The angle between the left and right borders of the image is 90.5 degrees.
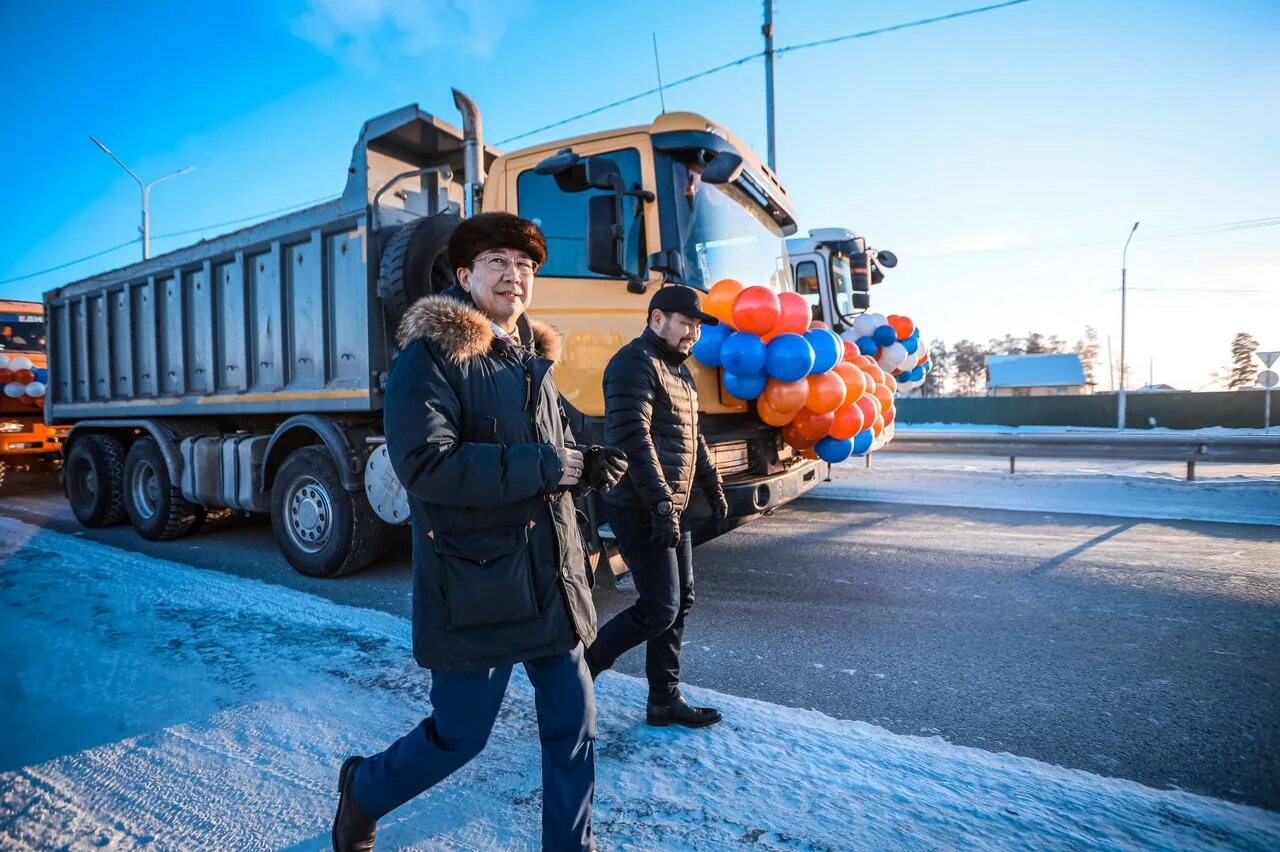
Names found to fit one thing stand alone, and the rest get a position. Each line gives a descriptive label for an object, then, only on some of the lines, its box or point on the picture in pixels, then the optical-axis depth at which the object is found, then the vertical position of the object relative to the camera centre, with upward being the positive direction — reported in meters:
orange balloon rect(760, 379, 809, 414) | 4.15 +0.07
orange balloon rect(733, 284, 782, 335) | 4.06 +0.61
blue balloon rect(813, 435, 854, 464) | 4.67 -0.32
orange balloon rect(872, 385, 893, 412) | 5.87 +0.09
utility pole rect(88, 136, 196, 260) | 20.97 +6.48
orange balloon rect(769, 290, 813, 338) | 4.18 +0.61
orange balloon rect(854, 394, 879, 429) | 4.97 -0.02
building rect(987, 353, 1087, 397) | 49.84 +2.41
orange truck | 9.49 -0.17
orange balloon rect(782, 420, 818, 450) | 4.52 -0.23
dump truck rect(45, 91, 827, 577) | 4.09 +0.79
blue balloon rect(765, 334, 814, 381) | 4.04 +0.31
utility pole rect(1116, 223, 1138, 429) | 28.55 +5.10
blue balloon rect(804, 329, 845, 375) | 4.31 +0.38
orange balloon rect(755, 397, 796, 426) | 4.24 -0.06
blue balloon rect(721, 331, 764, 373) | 4.04 +0.33
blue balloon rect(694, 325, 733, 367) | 4.15 +0.42
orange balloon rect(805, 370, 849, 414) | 4.29 +0.08
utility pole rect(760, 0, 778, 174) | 13.87 +7.12
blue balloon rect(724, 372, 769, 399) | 4.13 +0.14
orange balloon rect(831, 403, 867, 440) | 4.57 -0.13
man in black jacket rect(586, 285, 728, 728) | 2.54 -0.35
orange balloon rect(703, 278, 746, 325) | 4.15 +0.71
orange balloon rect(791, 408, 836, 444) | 4.41 -0.12
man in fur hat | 1.61 -0.36
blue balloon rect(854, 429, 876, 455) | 5.02 -0.29
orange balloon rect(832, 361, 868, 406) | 4.63 +0.19
